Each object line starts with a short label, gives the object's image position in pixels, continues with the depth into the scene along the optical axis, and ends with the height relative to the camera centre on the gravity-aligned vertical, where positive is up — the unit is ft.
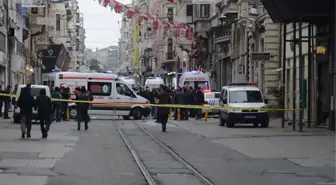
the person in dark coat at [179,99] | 139.74 -1.56
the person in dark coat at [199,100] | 142.00 -1.77
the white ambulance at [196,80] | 184.85 +2.53
